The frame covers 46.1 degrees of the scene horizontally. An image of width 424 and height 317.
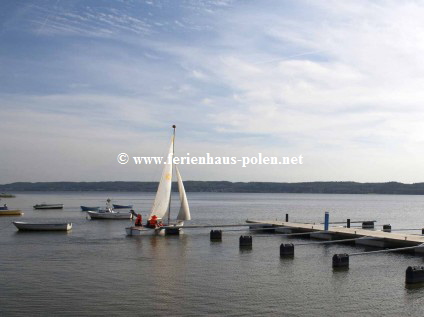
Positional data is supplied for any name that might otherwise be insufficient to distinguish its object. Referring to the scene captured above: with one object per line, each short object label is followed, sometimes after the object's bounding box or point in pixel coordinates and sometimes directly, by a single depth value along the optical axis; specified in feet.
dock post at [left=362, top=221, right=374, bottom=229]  196.13
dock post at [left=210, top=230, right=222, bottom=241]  148.66
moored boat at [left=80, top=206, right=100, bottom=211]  321.93
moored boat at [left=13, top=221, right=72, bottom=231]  174.29
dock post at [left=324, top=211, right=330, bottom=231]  148.66
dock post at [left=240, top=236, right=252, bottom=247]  131.34
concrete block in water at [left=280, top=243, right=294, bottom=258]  113.80
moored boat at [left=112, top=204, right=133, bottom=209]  363.02
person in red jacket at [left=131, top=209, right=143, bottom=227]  156.66
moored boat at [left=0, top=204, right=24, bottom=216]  281.07
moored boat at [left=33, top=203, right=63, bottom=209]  380.17
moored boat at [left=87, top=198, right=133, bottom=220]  244.32
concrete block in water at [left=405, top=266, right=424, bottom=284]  84.84
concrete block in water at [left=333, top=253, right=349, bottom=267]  99.51
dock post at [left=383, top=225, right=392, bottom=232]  175.11
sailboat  156.66
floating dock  124.93
